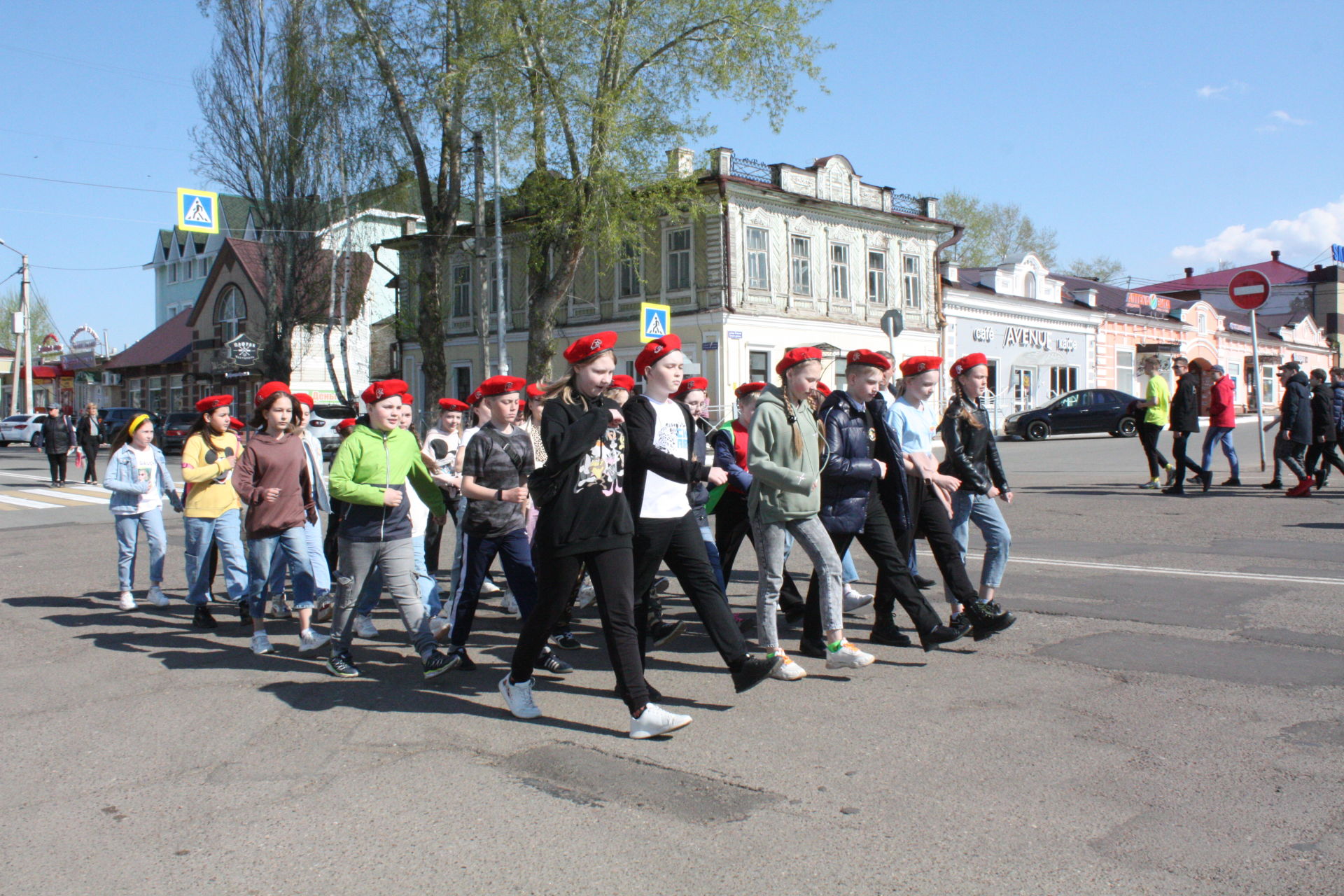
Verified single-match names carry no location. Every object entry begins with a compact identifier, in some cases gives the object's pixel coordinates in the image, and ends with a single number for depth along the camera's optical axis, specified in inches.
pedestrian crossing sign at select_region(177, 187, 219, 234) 866.8
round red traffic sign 616.7
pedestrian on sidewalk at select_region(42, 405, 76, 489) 917.8
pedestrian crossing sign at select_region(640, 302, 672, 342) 758.5
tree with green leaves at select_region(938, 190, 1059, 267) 2407.7
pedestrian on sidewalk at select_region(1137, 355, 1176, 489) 587.8
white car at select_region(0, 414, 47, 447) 1830.7
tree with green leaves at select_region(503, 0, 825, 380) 932.0
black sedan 1264.8
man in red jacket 578.2
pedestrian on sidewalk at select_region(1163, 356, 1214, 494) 562.9
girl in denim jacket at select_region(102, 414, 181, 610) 342.0
